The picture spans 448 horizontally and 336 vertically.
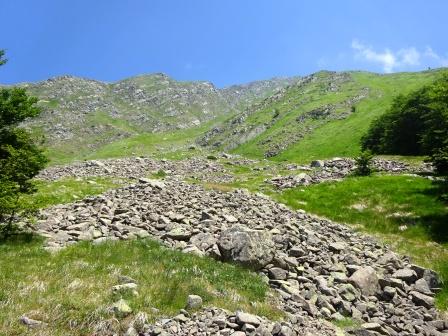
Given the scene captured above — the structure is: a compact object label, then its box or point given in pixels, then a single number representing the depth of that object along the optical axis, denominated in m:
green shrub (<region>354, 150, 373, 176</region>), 44.12
